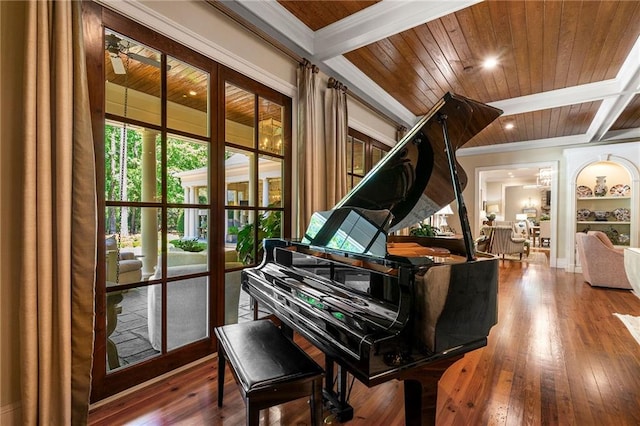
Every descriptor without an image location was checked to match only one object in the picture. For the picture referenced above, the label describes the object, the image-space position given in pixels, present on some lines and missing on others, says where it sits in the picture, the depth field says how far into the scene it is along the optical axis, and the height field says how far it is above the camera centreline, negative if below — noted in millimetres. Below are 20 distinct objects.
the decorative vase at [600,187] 6355 +503
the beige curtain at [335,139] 3428 +801
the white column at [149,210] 2125 -9
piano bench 1262 -710
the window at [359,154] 4348 +842
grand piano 1216 -361
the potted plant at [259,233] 2807 -232
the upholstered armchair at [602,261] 4715 -791
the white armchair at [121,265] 1960 -375
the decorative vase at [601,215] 6345 -79
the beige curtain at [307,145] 3061 +657
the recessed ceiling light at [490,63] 3357 +1645
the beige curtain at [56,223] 1452 -72
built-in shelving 6188 +173
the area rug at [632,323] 3003 -1201
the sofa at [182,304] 2172 -716
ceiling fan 1942 +1027
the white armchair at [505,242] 7285 -745
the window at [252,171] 2664 +364
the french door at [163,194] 1914 +112
